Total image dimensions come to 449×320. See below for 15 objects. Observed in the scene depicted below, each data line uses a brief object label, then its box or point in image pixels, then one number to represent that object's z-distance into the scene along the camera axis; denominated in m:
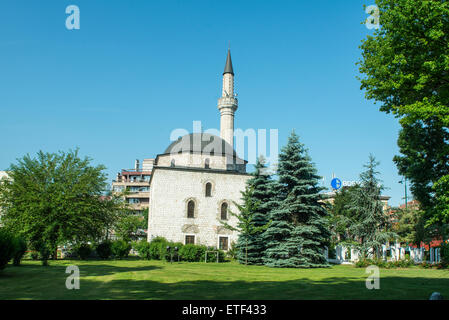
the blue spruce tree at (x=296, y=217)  23.53
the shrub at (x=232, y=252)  31.42
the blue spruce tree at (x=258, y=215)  25.86
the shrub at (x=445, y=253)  23.16
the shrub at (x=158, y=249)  28.15
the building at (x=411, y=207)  40.44
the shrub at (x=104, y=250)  28.91
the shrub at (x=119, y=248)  29.05
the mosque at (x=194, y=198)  34.28
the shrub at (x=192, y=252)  27.34
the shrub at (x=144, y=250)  29.38
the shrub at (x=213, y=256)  27.94
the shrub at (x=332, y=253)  32.36
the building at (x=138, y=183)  75.06
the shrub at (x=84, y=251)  27.84
